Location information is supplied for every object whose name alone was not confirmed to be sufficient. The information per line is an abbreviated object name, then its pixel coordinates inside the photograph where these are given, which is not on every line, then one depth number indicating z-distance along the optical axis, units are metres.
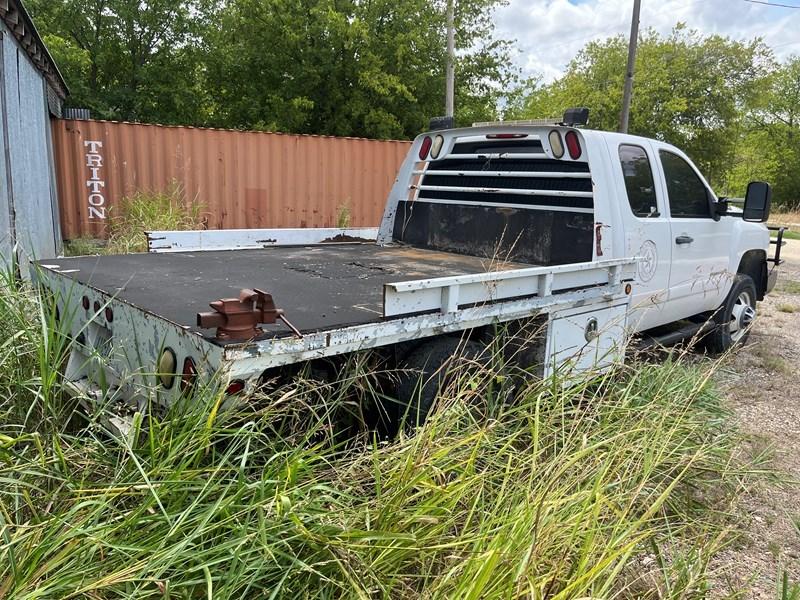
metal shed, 5.72
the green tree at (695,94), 28.20
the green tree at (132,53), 20.11
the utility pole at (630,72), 15.48
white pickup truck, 2.48
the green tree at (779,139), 43.34
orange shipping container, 10.06
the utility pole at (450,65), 14.80
